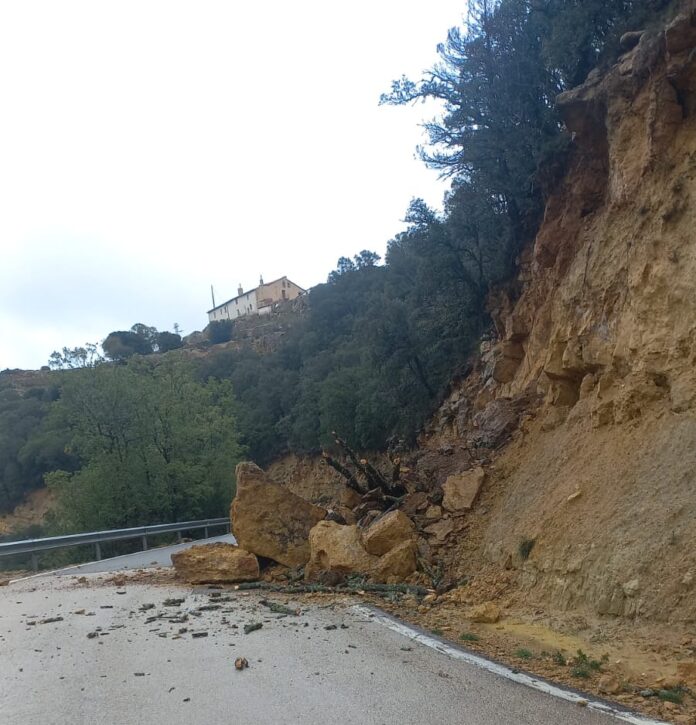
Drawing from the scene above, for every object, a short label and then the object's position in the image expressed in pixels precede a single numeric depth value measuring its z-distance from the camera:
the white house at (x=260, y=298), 99.12
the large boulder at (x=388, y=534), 9.87
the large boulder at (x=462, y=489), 10.75
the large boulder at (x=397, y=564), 9.41
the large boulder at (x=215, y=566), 10.70
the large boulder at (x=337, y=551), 9.81
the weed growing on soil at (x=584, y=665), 5.23
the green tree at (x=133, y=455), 23.64
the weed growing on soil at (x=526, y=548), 8.36
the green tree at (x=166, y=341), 89.19
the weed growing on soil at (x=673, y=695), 4.59
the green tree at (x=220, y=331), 88.00
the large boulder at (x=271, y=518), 11.38
